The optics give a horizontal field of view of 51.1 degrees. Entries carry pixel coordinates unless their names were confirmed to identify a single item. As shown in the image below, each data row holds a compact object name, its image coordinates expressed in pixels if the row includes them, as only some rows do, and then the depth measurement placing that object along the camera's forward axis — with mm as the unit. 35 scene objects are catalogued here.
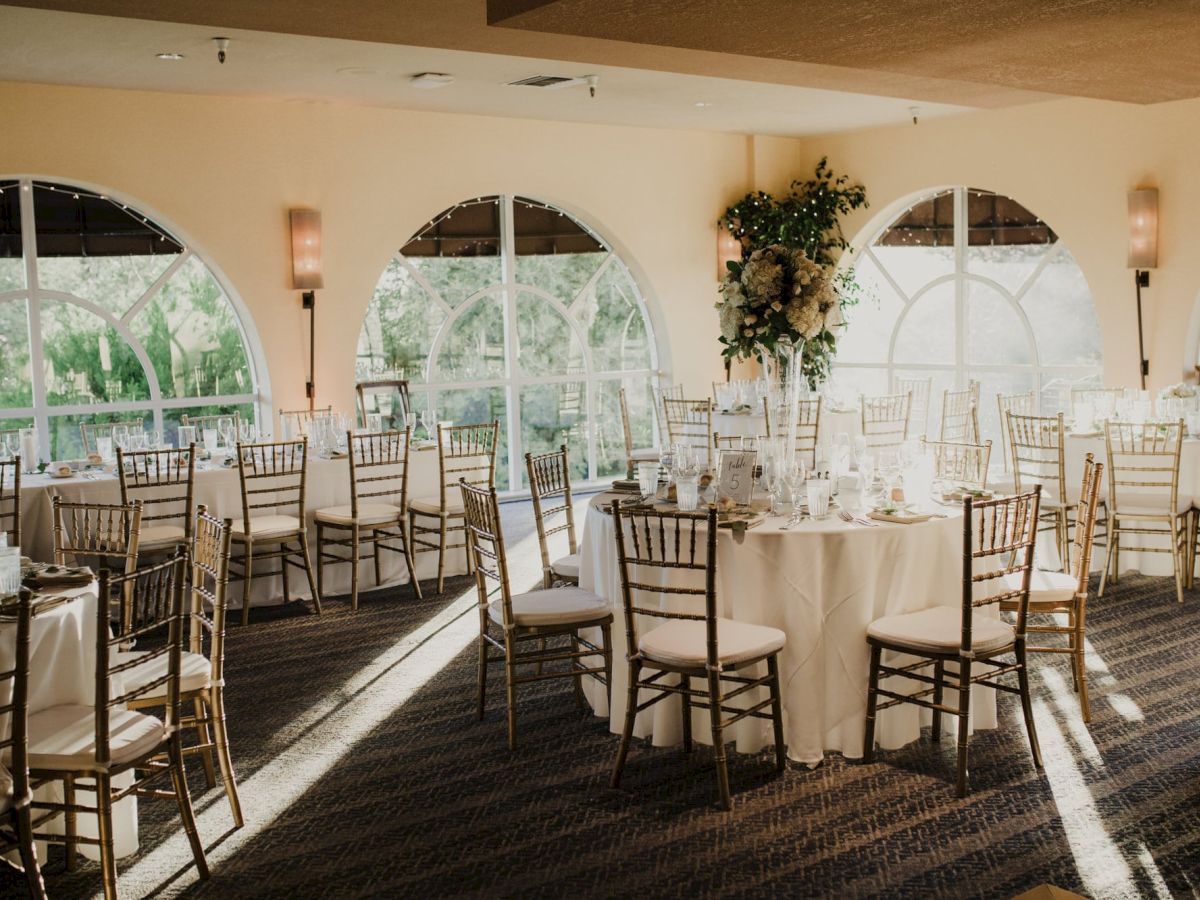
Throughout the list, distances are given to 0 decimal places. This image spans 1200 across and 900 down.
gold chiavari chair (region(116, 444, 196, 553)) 7086
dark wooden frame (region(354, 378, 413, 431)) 10180
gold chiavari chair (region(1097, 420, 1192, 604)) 7305
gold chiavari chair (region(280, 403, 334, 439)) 8366
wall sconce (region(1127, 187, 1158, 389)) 9336
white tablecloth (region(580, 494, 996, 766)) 4758
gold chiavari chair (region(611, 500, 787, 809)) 4445
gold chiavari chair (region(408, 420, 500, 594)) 7941
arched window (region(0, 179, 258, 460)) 8797
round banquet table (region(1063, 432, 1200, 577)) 7508
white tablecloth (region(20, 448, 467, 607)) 7141
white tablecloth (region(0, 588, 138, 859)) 3947
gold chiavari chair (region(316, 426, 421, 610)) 7598
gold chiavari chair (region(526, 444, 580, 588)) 5883
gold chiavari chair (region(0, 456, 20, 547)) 6656
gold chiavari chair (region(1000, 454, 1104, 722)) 5121
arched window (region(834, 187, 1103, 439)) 10453
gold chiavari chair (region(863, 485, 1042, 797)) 4512
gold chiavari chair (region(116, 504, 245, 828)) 4277
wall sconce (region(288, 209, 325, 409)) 9539
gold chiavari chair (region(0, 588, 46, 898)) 3416
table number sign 5230
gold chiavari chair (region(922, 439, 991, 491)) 6035
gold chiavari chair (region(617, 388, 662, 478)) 9992
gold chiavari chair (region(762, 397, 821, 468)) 8295
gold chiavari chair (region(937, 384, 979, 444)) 9195
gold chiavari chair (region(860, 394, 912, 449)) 8992
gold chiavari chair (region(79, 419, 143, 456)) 7988
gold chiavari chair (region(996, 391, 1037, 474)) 8281
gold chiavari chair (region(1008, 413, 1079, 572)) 7410
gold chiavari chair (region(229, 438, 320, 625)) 7238
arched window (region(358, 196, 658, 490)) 10602
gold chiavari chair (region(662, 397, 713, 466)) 9414
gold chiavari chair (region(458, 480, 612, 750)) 5066
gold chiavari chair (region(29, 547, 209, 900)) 3658
